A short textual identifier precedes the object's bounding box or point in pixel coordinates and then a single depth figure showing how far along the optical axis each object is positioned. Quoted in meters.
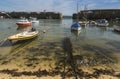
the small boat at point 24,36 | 10.43
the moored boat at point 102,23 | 27.46
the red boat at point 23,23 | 23.70
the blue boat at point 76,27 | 19.41
